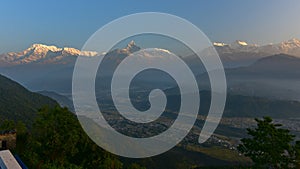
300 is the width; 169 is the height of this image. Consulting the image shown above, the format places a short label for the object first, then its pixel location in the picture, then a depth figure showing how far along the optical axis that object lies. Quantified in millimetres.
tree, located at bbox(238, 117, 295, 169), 33094
